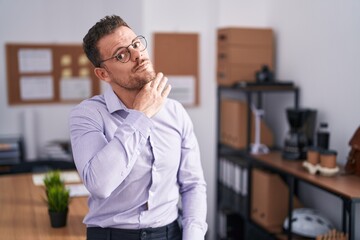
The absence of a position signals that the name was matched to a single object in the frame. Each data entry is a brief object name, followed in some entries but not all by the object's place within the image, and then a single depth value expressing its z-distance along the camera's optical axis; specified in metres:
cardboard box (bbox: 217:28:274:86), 3.31
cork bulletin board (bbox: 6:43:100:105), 3.87
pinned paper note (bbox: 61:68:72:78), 4.00
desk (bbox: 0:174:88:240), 1.76
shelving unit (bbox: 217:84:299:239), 3.12
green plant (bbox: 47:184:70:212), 1.83
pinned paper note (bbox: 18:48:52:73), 3.88
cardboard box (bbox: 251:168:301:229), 2.91
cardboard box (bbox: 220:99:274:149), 3.24
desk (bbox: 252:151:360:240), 2.06
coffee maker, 2.82
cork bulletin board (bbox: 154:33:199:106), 3.74
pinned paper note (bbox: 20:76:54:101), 3.91
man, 1.44
